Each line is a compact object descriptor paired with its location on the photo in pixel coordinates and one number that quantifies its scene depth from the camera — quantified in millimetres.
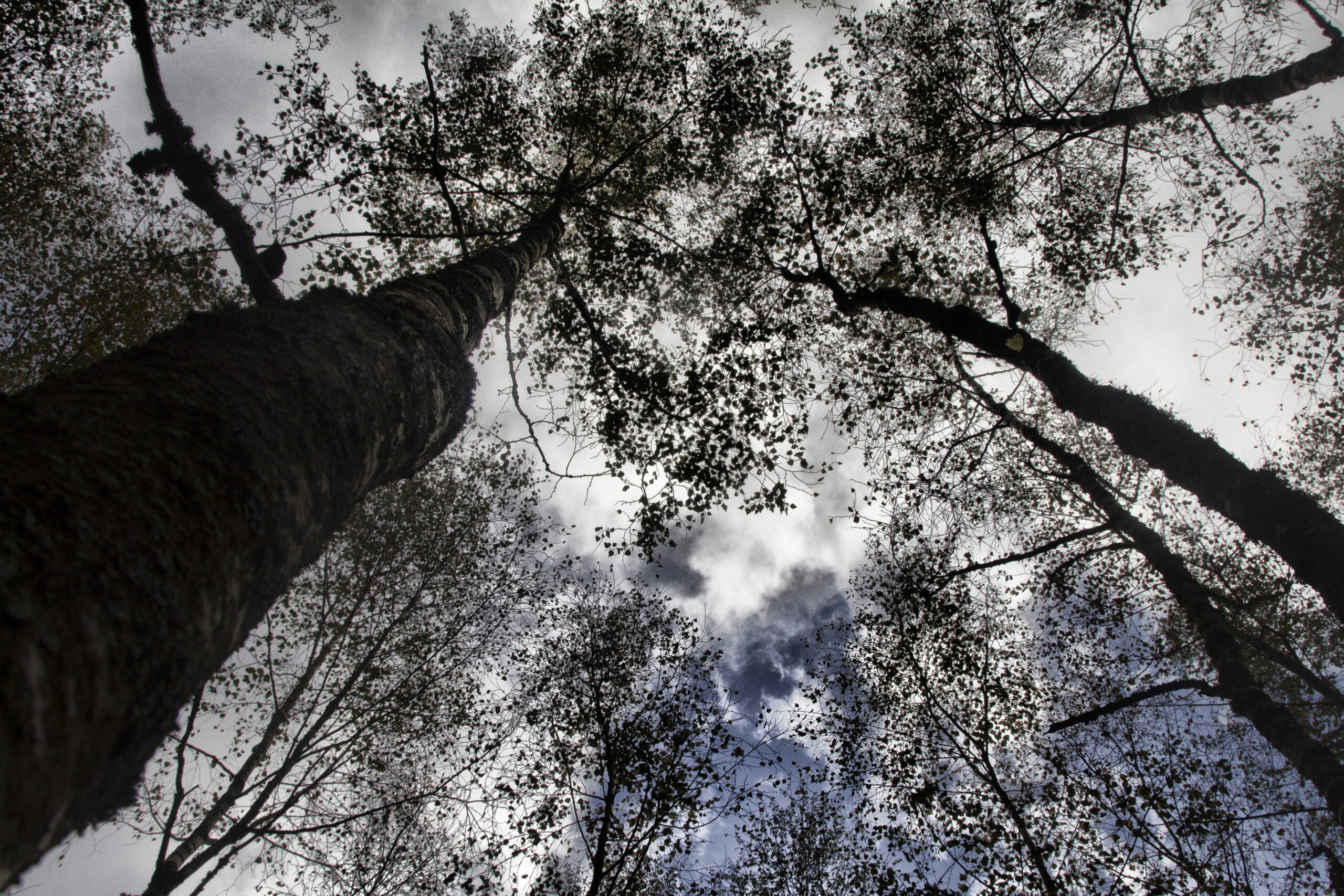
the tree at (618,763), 8781
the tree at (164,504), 940
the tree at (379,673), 7836
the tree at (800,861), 12664
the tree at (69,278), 9180
